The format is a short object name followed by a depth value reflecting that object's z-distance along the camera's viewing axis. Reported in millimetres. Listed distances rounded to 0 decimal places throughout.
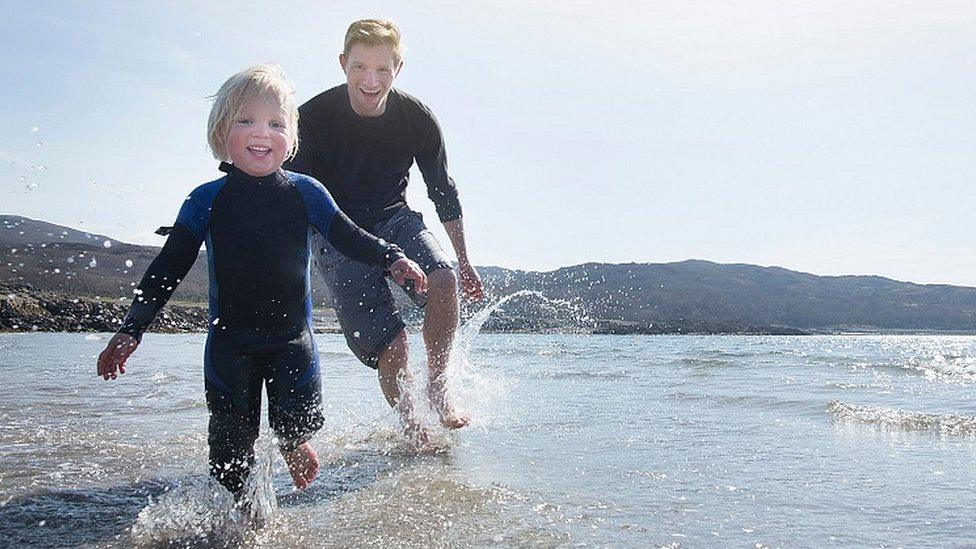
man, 4832
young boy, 3139
